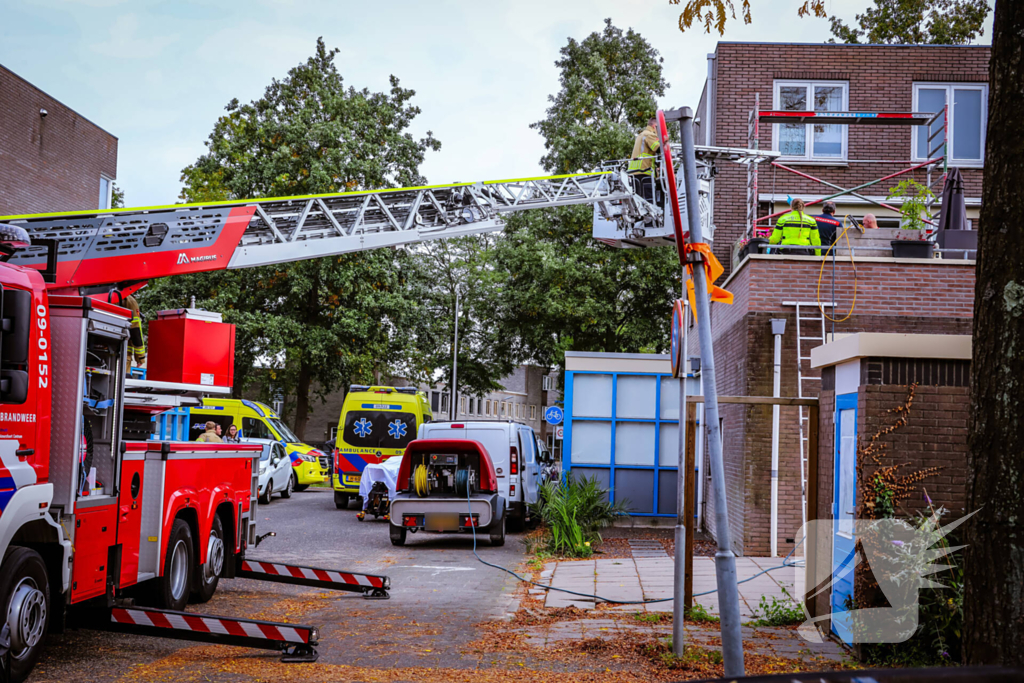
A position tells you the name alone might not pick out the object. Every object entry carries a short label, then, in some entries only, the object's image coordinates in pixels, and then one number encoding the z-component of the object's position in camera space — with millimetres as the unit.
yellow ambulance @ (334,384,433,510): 21078
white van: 16219
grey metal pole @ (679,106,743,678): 4996
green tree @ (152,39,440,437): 32562
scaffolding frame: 16812
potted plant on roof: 13039
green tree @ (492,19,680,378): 30406
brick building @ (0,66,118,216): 24156
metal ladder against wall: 12992
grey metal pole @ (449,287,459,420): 41875
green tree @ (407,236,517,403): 34844
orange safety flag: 5480
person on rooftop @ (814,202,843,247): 13922
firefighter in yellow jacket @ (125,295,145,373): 8680
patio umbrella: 13234
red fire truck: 5852
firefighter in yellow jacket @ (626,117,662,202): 14044
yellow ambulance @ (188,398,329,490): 26422
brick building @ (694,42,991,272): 19234
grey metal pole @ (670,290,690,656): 6918
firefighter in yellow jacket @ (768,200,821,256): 13562
